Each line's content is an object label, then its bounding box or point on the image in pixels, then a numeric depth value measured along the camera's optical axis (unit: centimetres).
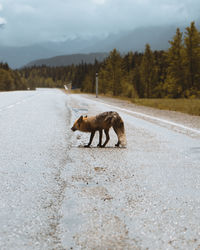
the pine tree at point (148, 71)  7419
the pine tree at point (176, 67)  5428
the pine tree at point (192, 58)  5079
